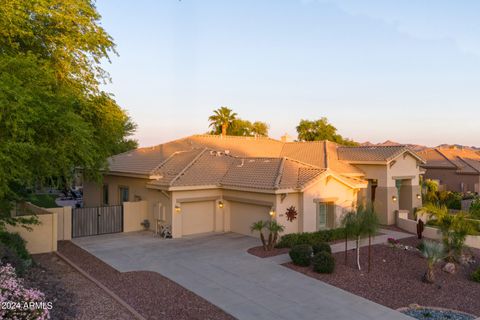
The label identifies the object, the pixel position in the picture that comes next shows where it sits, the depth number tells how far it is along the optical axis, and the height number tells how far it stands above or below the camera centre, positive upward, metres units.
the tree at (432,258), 14.00 -3.33
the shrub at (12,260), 10.51 -2.62
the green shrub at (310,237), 18.25 -3.55
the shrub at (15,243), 13.29 -2.74
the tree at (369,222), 14.84 -2.20
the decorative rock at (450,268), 15.36 -4.03
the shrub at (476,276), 14.53 -4.09
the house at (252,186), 20.34 -1.29
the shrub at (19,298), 7.25 -2.56
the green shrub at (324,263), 14.43 -3.60
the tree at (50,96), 11.01 +2.32
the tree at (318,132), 52.78 +4.13
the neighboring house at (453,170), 40.22 -0.79
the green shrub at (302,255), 15.26 -3.53
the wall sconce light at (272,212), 19.45 -2.39
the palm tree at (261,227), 17.88 -2.90
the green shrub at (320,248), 15.83 -3.35
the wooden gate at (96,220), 20.62 -3.05
